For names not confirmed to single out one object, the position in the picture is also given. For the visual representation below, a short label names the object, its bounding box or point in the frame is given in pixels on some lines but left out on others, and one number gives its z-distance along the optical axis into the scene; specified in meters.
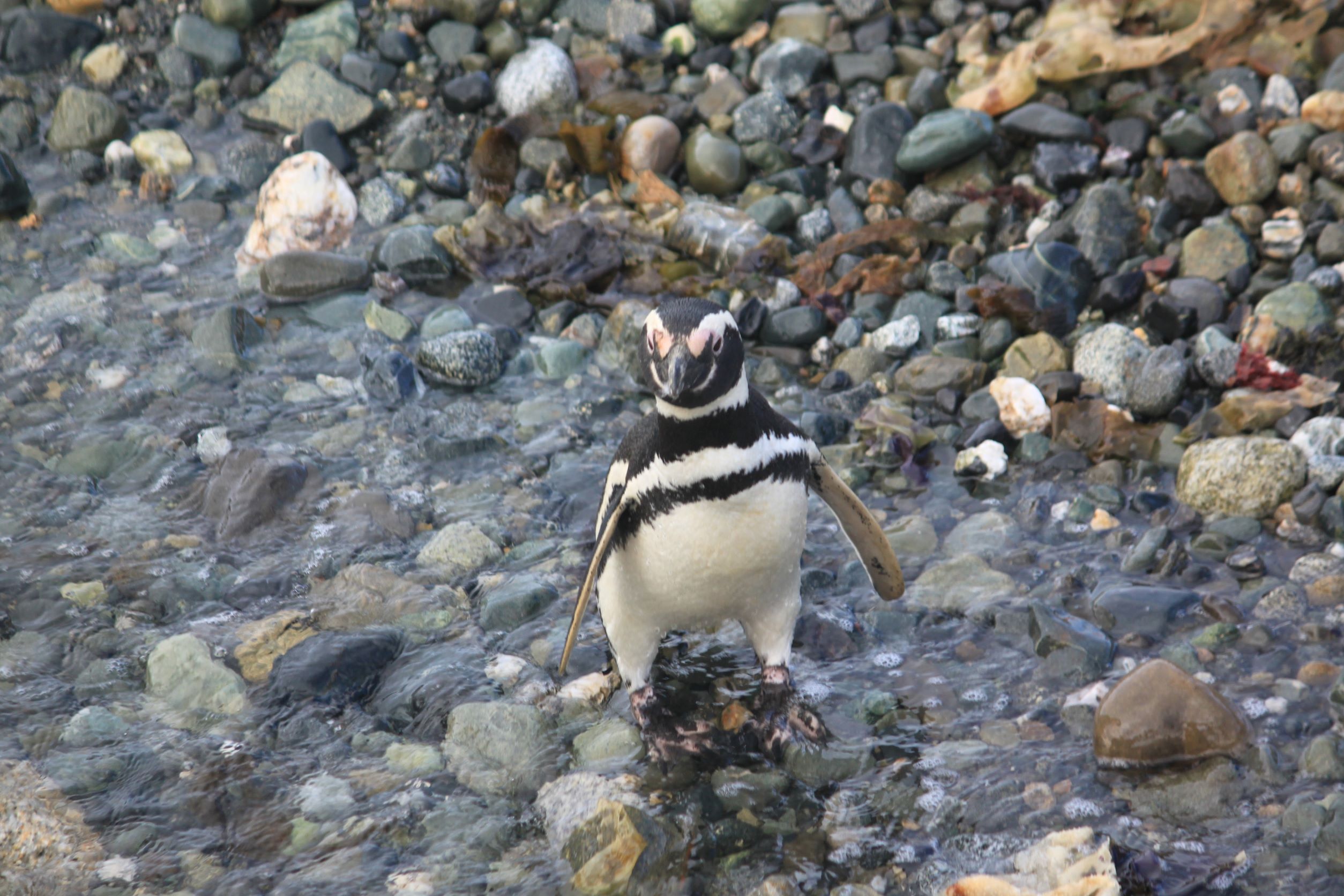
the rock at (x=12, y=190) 13.64
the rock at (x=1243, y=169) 10.49
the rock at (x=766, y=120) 13.23
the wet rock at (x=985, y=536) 8.56
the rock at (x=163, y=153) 14.64
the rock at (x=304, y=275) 12.45
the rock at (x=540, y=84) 14.24
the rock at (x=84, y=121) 14.81
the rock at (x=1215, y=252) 10.23
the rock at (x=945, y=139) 11.79
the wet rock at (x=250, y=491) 9.16
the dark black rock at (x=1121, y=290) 10.27
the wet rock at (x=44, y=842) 5.86
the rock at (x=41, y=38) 15.54
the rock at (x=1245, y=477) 8.28
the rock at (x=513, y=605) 8.08
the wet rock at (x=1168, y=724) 6.29
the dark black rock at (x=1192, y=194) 10.77
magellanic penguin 6.11
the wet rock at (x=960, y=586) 8.04
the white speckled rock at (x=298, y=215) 13.02
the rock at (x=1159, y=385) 9.30
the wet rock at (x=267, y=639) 7.58
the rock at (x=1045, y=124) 11.73
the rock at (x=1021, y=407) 9.57
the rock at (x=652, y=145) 13.29
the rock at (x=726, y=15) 14.15
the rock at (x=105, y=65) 15.57
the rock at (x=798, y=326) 11.08
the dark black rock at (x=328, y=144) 14.17
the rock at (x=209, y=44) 15.48
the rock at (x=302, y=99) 14.74
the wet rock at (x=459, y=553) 8.69
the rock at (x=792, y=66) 13.59
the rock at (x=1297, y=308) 9.37
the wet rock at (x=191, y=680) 7.21
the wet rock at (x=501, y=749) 6.69
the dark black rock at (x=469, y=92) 14.44
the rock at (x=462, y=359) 11.00
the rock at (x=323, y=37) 15.28
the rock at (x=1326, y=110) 10.56
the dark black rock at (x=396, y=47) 15.07
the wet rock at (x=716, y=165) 12.98
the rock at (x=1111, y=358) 9.66
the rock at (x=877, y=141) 12.37
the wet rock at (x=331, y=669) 7.25
